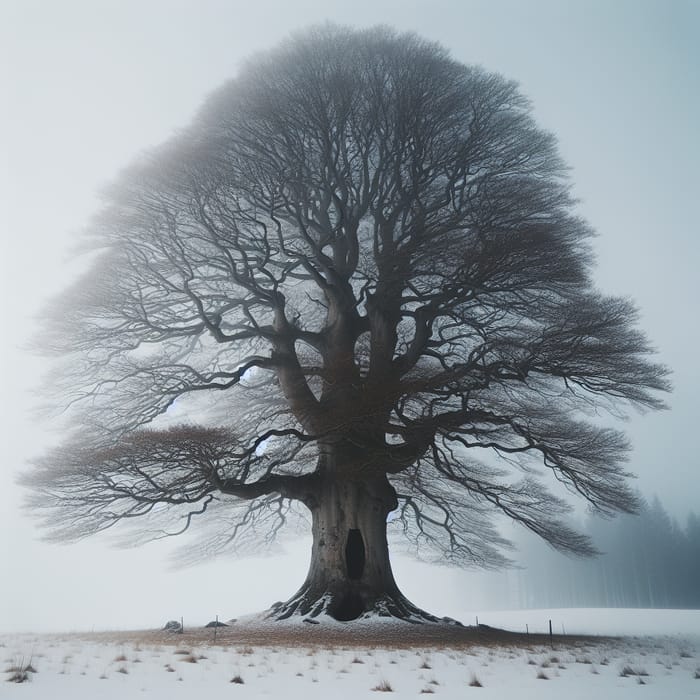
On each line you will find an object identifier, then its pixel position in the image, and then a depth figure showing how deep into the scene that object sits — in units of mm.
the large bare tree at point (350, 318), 12477
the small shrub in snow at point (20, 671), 5505
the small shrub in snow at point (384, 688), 5788
